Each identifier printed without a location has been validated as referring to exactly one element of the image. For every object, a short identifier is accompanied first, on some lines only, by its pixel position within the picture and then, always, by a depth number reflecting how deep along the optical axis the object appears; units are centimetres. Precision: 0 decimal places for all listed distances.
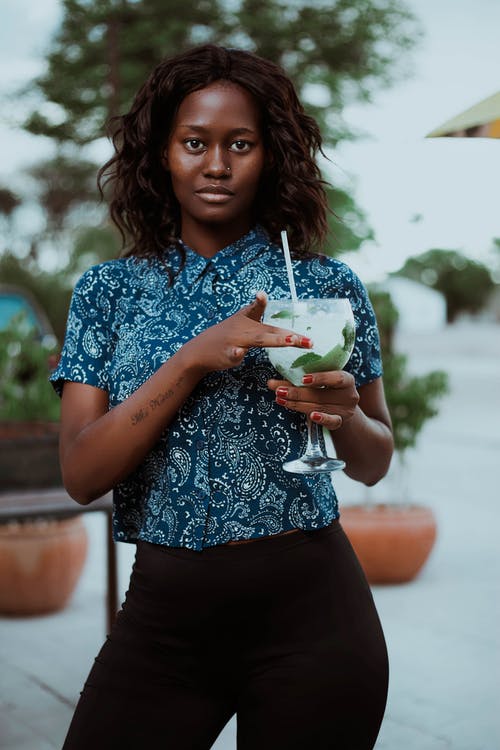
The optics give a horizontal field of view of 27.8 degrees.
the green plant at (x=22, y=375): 436
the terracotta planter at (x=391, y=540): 511
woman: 157
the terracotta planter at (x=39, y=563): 463
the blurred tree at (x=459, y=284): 4356
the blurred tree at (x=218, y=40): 1105
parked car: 950
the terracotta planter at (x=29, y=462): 345
